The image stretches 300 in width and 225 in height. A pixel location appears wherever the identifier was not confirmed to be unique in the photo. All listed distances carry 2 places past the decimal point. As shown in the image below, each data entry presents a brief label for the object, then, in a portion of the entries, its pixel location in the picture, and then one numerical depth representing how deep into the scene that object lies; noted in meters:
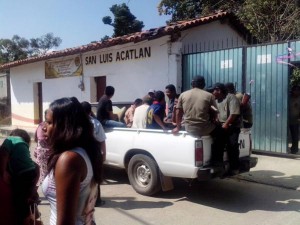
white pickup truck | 4.93
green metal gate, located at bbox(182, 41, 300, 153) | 8.17
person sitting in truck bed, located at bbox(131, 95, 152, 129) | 6.11
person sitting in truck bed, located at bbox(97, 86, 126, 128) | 6.22
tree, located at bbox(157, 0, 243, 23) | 16.84
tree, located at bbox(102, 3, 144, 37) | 24.56
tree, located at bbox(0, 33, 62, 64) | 40.44
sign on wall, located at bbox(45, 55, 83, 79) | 13.34
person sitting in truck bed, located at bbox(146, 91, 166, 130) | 5.95
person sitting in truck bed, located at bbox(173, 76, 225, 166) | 5.07
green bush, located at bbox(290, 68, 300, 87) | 11.51
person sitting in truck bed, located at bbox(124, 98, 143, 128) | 6.88
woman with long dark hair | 1.73
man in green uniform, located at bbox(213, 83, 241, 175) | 5.29
